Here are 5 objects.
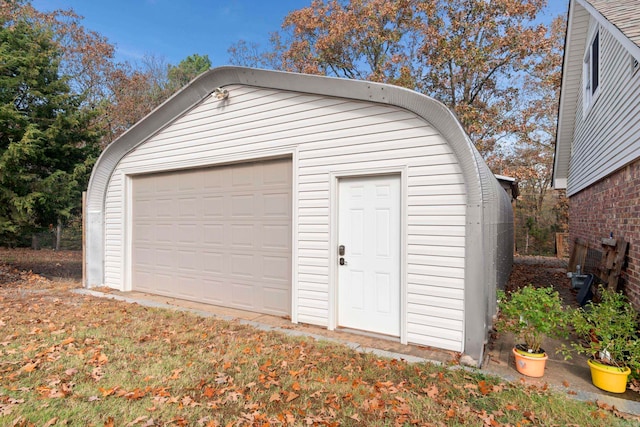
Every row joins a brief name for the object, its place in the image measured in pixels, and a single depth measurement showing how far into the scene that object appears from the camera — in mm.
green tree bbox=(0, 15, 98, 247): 7901
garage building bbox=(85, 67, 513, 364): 4195
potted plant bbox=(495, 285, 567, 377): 3568
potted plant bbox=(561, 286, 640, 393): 3287
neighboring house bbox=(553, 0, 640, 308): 4629
